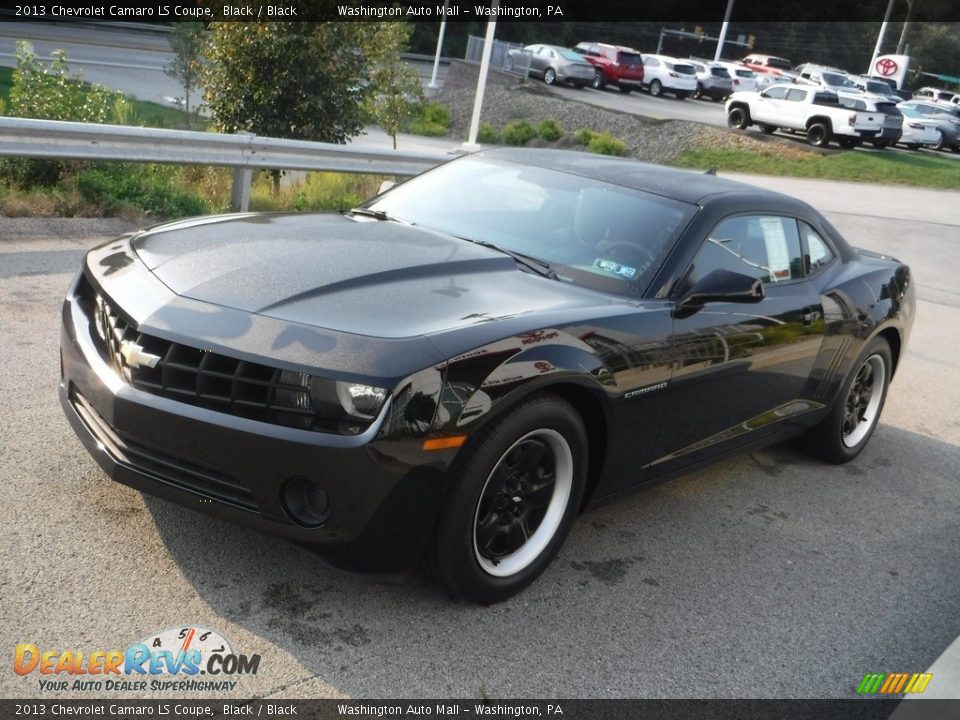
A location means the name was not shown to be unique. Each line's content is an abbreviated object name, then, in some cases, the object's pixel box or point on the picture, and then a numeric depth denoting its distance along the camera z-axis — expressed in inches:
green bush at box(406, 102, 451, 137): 1343.5
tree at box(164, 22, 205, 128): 891.5
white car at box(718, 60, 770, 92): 2094.0
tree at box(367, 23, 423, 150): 695.1
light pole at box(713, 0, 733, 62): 2665.1
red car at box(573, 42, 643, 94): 1924.2
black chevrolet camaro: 130.0
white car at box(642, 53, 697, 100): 1969.7
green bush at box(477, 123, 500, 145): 1291.8
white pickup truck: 1306.6
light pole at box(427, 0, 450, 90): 1766.2
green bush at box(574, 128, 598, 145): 1237.9
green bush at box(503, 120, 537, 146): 1273.9
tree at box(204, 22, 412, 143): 521.0
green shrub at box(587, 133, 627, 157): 1197.7
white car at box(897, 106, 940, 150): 1503.4
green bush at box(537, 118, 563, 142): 1284.4
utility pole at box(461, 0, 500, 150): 724.0
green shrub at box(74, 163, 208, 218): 361.1
